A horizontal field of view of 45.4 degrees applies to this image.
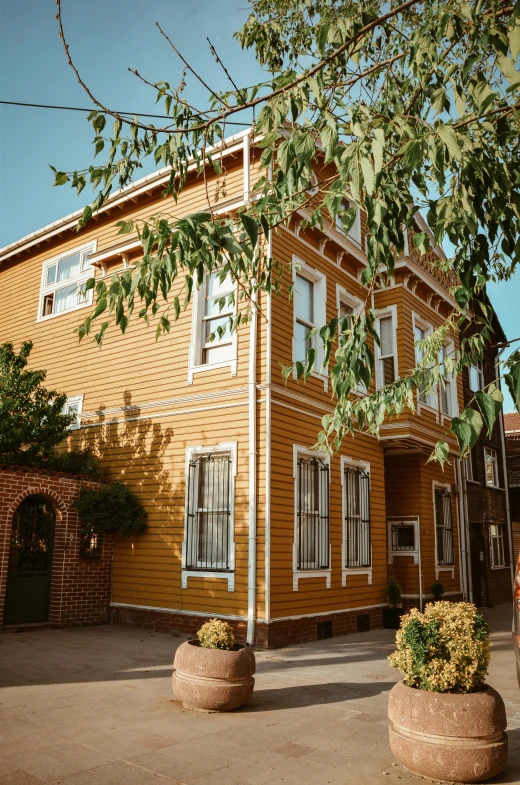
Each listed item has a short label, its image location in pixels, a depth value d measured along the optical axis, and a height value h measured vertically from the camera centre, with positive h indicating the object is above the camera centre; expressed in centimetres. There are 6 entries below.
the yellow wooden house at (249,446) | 1075 +175
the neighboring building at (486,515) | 1966 +74
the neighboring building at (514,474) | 2602 +263
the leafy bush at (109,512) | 1188 +41
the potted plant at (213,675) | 602 -134
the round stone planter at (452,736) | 434 -138
